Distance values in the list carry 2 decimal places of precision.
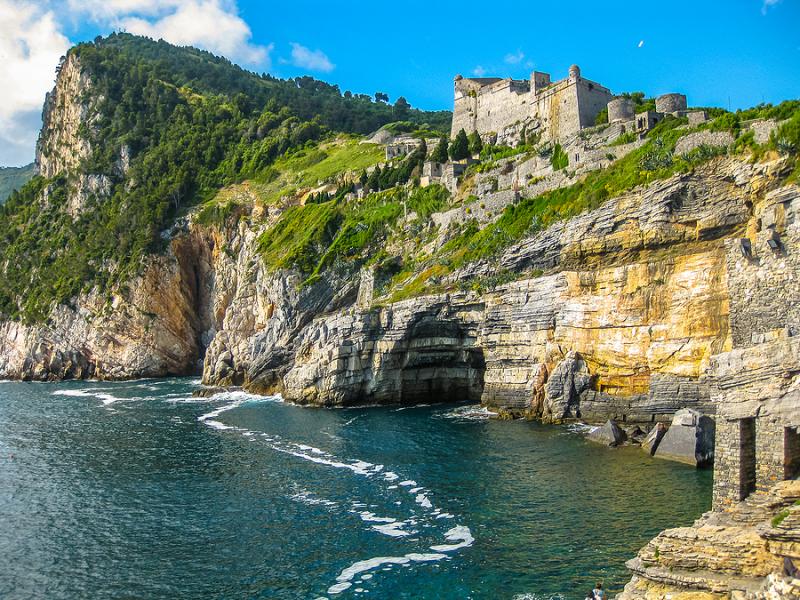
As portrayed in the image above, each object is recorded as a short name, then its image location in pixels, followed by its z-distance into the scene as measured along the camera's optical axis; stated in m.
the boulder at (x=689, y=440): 38.25
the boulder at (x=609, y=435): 44.44
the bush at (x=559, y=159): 70.88
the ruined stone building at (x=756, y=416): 20.20
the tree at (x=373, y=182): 103.06
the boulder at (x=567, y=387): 52.84
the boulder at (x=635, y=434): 45.03
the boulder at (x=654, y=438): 41.82
